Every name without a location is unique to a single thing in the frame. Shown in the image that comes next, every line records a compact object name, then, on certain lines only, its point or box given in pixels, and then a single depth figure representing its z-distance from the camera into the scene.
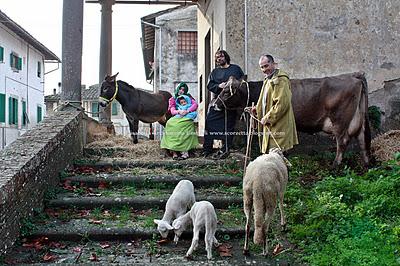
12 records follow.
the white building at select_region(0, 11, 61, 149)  24.52
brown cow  7.83
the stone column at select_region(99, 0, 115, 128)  13.70
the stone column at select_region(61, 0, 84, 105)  8.60
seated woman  8.27
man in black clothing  8.37
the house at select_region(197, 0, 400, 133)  9.41
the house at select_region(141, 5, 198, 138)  25.42
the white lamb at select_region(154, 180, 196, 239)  5.17
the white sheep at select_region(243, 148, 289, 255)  4.65
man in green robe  6.17
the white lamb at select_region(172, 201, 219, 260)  4.79
